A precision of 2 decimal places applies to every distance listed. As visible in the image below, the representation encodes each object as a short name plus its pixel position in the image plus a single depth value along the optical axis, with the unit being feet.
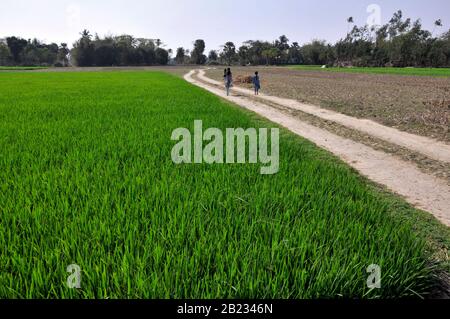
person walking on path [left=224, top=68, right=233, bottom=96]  63.67
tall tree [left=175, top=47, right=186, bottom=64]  444.14
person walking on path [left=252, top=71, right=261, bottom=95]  64.21
